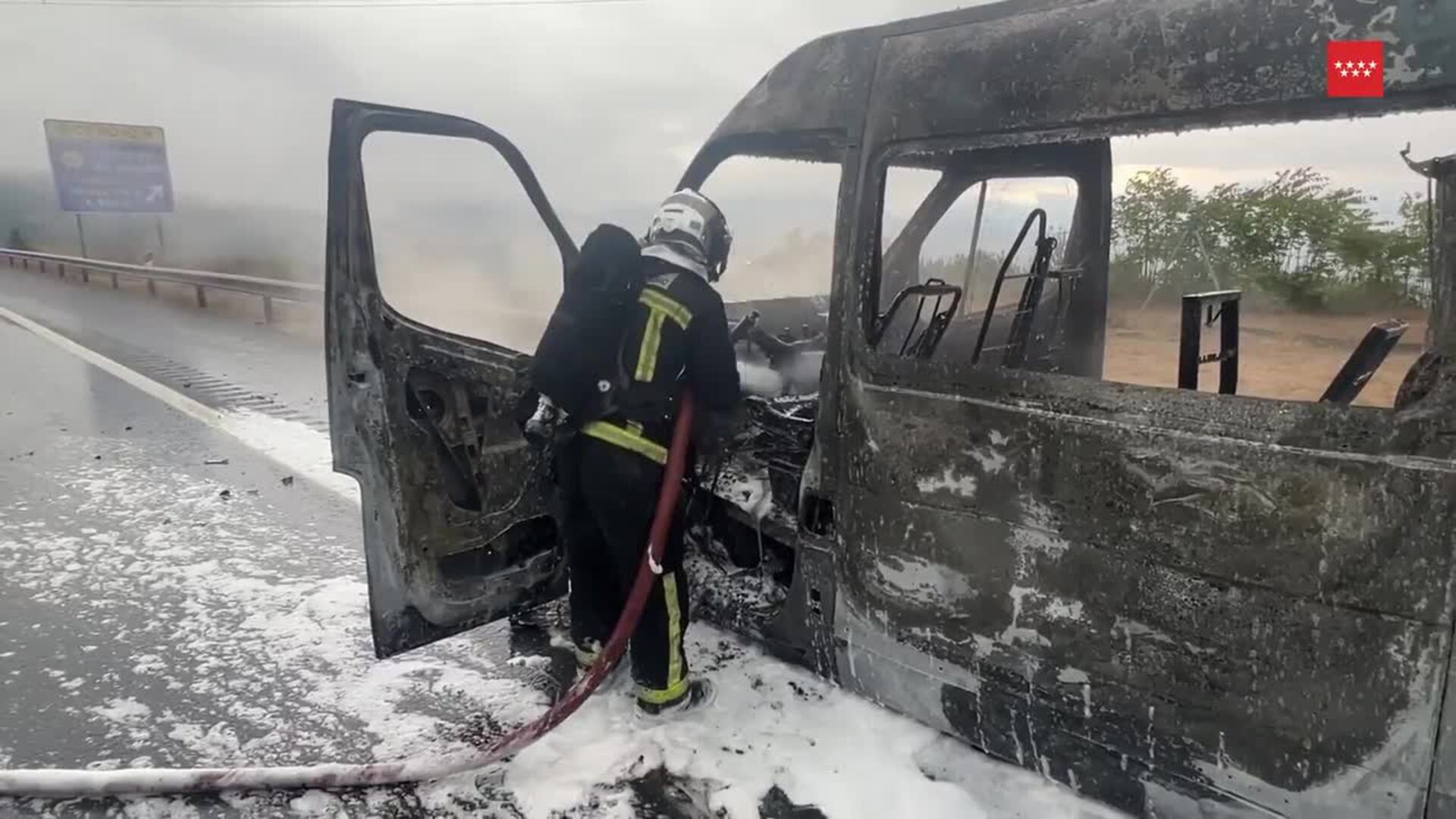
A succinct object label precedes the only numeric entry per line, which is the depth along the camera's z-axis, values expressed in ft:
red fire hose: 8.60
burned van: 5.69
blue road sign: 83.61
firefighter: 9.23
